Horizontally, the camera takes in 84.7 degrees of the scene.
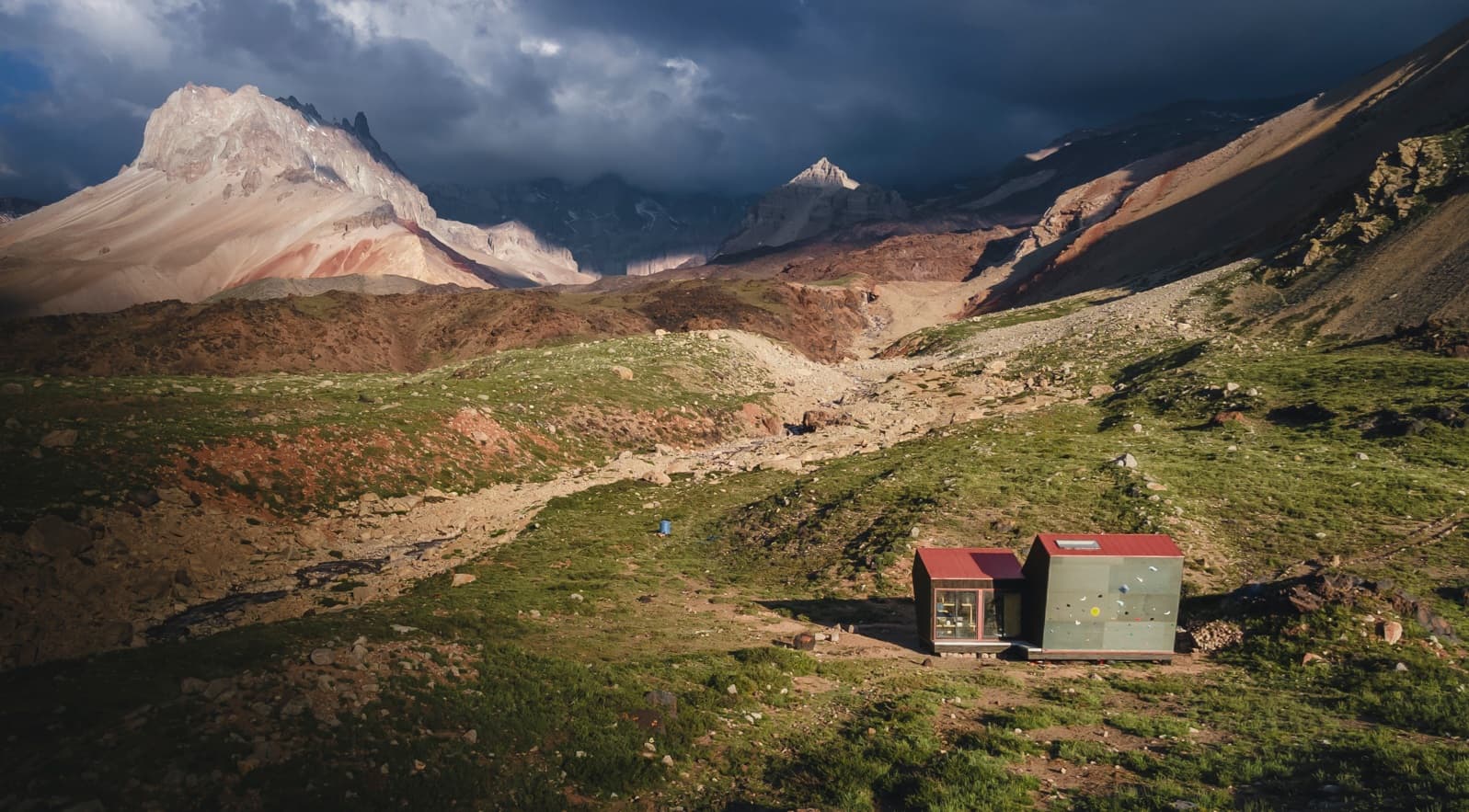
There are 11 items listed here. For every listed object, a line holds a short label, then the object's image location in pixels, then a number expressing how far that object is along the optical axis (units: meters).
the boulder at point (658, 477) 43.97
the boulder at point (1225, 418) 42.10
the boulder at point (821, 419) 56.75
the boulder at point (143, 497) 27.39
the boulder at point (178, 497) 28.52
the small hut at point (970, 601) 21.56
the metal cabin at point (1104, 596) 20.50
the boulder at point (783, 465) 44.91
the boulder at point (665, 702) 16.75
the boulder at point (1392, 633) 19.84
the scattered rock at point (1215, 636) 21.89
